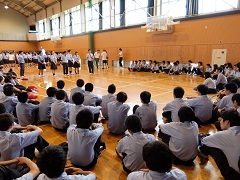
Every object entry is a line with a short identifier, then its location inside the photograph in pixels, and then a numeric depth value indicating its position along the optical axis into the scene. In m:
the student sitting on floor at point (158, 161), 1.46
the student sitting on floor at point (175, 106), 3.52
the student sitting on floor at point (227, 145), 2.03
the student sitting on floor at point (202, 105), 3.89
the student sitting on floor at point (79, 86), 4.92
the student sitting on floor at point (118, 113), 3.62
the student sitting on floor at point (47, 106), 4.11
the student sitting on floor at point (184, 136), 2.53
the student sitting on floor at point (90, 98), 4.37
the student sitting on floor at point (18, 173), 1.62
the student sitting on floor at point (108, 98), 4.32
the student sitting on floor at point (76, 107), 3.35
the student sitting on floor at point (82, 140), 2.43
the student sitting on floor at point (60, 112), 3.78
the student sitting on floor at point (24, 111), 3.83
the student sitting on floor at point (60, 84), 4.79
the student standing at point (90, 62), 12.61
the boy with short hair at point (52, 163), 1.42
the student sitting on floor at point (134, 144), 2.29
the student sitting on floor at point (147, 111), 3.62
